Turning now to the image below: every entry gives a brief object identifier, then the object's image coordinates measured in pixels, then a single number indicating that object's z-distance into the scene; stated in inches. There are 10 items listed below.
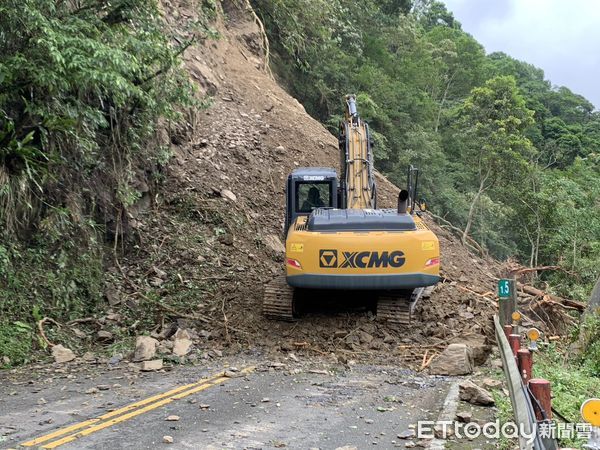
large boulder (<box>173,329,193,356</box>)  334.3
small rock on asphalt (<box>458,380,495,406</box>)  236.5
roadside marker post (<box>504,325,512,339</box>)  266.8
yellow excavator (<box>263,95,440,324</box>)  343.3
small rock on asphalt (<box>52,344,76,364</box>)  326.3
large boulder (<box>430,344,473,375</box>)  302.4
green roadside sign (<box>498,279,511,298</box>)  295.6
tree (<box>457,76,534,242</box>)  994.1
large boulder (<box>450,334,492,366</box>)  327.3
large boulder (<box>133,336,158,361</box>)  322.3
